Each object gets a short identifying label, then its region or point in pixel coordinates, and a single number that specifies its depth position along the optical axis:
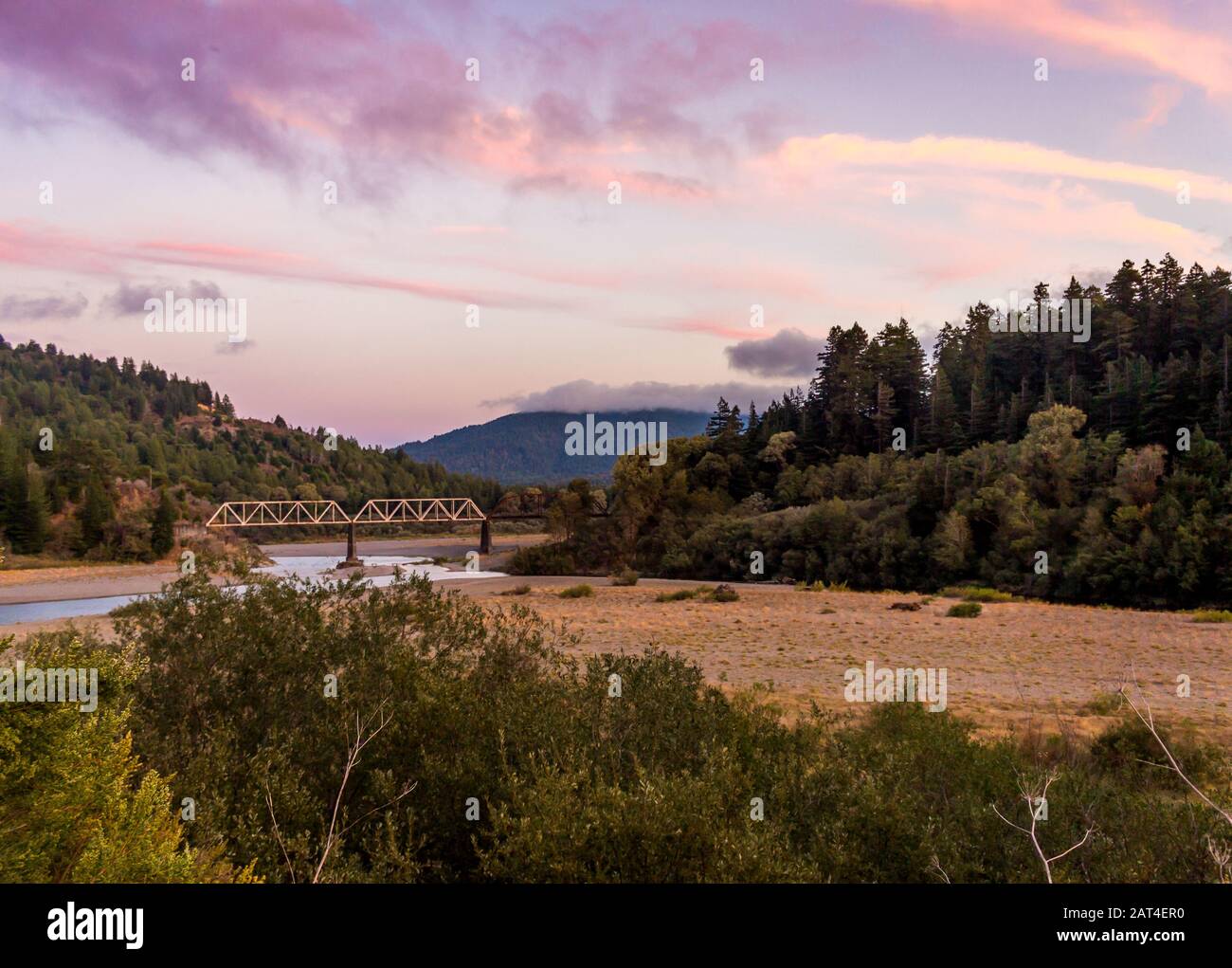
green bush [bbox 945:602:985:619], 36.28
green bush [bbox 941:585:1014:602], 41.38
